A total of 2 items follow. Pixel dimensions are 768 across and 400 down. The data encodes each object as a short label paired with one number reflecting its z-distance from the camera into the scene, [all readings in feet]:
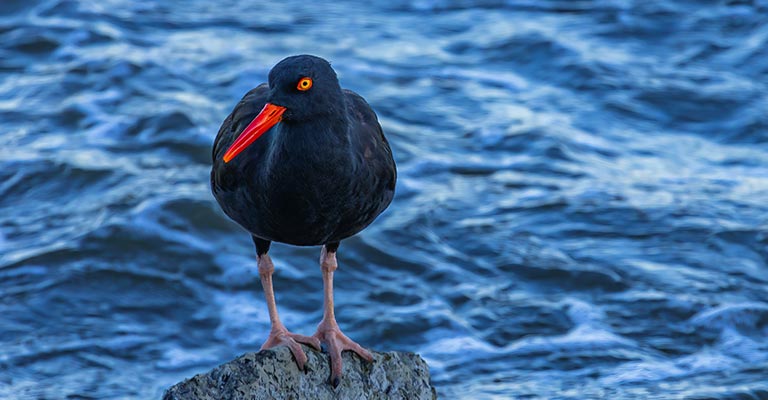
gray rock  28.99
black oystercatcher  28.66
